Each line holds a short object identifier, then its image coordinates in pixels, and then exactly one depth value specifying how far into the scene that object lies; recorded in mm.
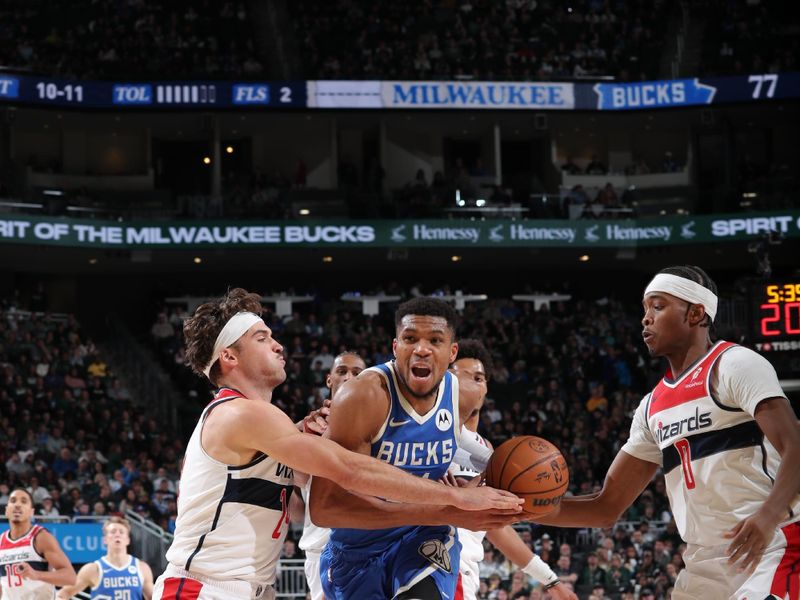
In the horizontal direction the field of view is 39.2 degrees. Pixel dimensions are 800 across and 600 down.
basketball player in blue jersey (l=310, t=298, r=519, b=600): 5449
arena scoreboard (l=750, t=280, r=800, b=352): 16234
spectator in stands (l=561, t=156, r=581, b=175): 32844
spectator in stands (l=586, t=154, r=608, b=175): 32625
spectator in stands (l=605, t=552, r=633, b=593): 16125
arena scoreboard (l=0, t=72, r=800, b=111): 29000
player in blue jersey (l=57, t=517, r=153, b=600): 12359
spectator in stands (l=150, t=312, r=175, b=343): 26906
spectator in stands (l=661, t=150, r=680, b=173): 32469
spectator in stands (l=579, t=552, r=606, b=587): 16141
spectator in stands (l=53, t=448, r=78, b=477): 20109
